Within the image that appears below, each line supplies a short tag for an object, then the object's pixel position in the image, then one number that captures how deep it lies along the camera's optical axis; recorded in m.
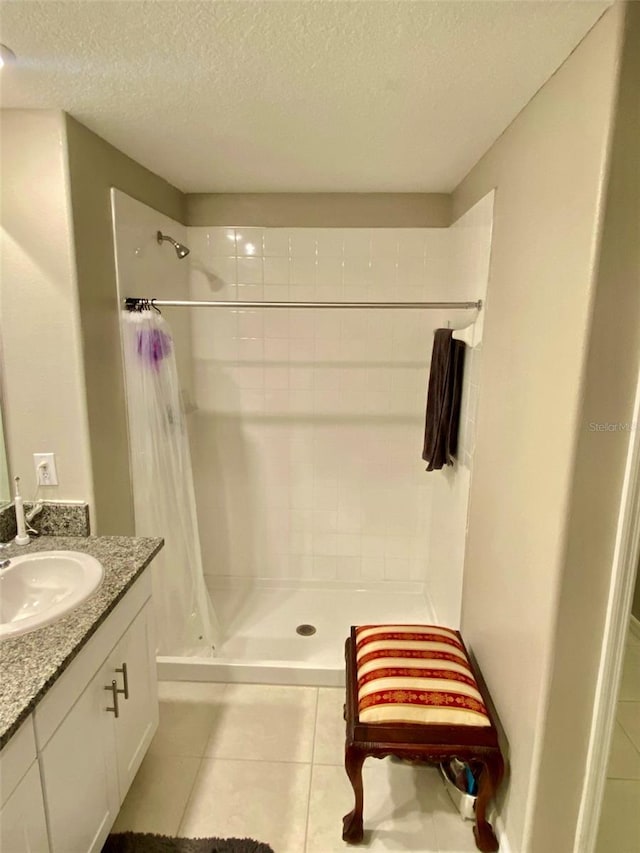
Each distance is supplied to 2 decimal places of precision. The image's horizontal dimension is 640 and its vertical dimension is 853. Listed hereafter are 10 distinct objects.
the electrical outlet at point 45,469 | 1.76
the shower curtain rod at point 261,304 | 1.95
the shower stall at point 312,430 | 2.60
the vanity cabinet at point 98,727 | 1.14
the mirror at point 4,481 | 1.76
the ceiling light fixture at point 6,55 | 1.19
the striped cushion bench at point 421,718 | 1.45
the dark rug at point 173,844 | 1.50
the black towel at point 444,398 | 2.23
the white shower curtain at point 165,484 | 2.01
